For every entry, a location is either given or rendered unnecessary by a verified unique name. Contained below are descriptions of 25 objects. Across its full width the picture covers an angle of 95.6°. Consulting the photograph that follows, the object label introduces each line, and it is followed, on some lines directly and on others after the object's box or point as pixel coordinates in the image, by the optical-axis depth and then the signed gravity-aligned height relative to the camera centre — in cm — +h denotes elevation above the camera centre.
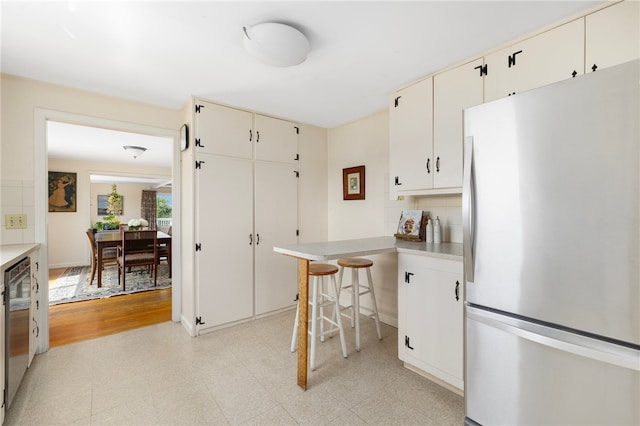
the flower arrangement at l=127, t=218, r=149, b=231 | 552 -27
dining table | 459 -50
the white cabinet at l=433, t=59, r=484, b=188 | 202 +74
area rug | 404 -118
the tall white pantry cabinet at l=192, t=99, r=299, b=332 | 284 -1
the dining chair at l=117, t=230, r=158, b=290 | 457 -63
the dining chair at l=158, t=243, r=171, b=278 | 526 -75
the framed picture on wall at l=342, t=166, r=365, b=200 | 339 +34
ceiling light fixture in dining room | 485 +105
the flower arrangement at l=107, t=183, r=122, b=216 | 783 +21
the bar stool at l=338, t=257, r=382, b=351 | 250 -65
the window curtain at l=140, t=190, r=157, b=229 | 935 +13
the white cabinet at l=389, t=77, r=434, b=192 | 228 +61
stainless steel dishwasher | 161 -68
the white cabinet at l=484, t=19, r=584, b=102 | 161 +90
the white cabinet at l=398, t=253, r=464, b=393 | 184 -72
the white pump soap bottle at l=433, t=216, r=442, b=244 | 239 -18
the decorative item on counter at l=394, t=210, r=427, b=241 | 254 -13
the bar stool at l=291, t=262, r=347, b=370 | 215 -73
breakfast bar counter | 180 -27
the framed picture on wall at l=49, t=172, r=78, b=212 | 606 +42
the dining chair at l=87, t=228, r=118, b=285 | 480 -75
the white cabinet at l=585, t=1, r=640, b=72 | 144 +90
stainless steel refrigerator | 104 -17
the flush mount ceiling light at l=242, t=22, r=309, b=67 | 167 +100
